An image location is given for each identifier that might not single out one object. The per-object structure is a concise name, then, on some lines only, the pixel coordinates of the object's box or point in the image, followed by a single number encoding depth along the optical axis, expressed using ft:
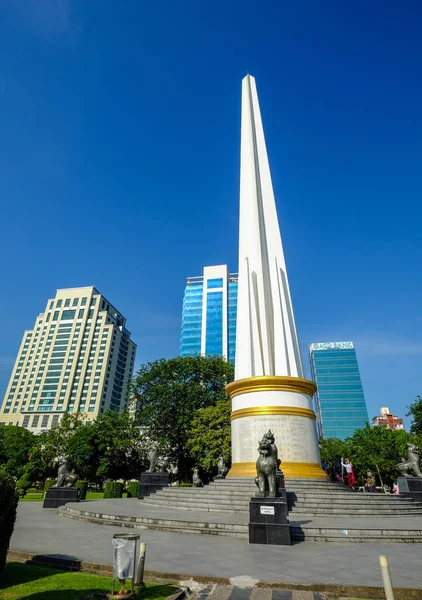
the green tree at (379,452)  139.13
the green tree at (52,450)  128.06
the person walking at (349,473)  73.56
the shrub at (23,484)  93.65
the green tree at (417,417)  124.06
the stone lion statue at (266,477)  33.32
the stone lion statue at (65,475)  59.72
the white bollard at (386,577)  12.30
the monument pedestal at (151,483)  68.13
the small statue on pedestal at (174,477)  129.42
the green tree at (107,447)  127.85
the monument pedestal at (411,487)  55.93
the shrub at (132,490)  87.15
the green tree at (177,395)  116.16
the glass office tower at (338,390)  370.12
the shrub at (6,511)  18.80
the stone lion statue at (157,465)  74.49
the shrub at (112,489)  75.66
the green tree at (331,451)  174.92
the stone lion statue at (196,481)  82.43
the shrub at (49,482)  89.88
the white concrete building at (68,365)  310.45
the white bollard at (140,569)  18.09
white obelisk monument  57.67
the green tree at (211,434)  100.17
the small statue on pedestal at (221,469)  77.47
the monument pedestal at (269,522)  29.55
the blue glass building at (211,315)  278.05
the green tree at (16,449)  130.72
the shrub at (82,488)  73.93
